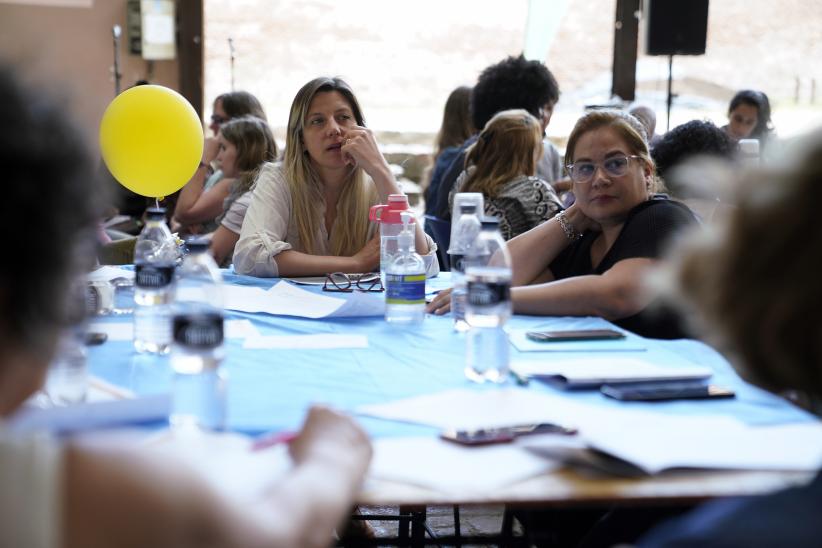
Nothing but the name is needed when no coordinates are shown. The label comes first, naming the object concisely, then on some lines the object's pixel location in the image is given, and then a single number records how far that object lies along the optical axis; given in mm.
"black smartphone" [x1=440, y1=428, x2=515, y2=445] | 1445
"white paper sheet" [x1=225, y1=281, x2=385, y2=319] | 2482
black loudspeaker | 6758
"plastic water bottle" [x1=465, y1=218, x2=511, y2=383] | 1792
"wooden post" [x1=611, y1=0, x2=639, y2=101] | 7695
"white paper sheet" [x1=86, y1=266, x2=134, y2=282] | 2883
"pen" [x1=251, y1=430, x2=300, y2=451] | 1348
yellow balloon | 3389
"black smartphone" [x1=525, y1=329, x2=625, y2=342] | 2160
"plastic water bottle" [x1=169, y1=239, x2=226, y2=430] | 1404
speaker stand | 6953
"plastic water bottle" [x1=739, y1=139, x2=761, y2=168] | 3803
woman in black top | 2449
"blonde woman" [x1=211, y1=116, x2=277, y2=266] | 4383
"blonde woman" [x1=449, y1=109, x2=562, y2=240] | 3842
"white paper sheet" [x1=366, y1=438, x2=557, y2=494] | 1301
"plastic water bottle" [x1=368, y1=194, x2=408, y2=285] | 2840
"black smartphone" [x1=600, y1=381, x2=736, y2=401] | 1673
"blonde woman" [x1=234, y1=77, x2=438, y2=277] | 3240
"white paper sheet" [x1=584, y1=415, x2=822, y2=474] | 1357
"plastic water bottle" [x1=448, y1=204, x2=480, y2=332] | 2381
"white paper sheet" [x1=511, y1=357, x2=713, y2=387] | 1767
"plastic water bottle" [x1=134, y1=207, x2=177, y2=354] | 2061
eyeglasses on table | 2879
